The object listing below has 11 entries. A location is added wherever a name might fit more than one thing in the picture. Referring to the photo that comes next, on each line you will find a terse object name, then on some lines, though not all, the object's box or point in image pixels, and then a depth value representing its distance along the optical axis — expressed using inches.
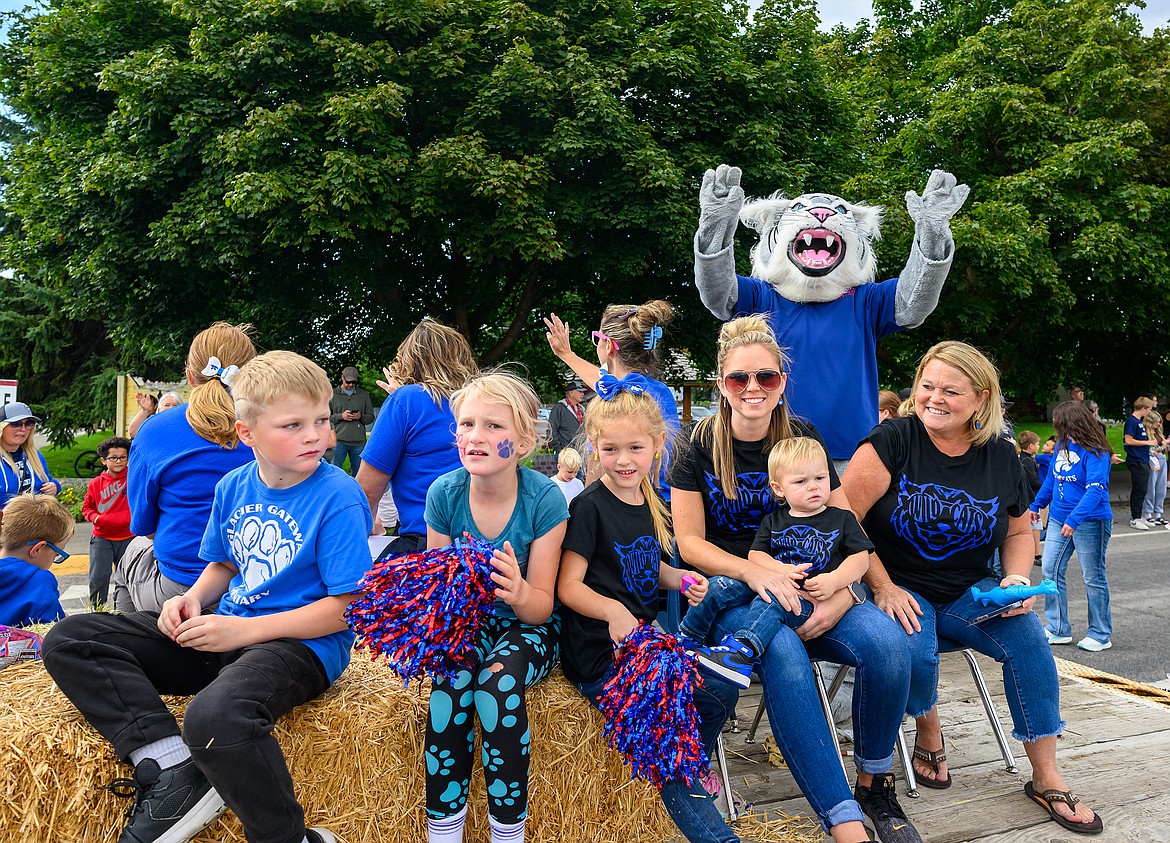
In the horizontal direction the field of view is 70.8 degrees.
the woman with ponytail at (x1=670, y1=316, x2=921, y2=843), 102.9
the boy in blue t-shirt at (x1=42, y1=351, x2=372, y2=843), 84.2
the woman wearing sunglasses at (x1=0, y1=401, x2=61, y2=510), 221.3
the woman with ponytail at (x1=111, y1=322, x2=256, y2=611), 120.2
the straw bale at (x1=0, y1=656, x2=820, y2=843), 89.7
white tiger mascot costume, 144.9
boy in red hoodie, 242.5
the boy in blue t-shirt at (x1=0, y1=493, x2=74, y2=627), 142.7
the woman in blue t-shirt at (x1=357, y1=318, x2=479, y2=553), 135.0
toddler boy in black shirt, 109.3
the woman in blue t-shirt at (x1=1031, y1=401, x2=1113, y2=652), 230.2
